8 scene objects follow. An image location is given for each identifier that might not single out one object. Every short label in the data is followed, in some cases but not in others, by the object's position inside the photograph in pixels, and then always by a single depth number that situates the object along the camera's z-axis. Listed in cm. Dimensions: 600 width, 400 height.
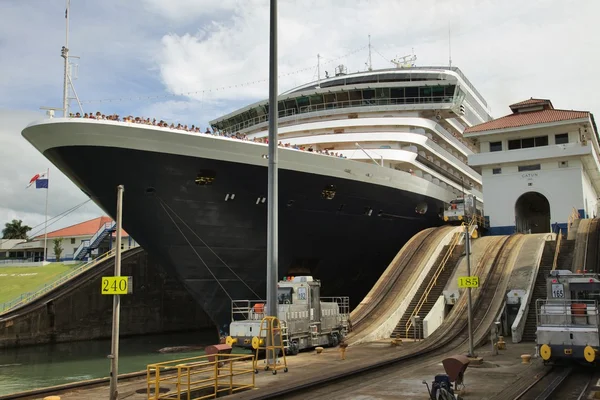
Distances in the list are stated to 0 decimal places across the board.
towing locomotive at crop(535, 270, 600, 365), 1188
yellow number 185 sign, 1427
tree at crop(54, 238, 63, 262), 4794
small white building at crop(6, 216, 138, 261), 5153
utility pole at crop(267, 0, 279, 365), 1364
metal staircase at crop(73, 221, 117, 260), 3903
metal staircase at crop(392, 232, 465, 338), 1959
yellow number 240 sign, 945
